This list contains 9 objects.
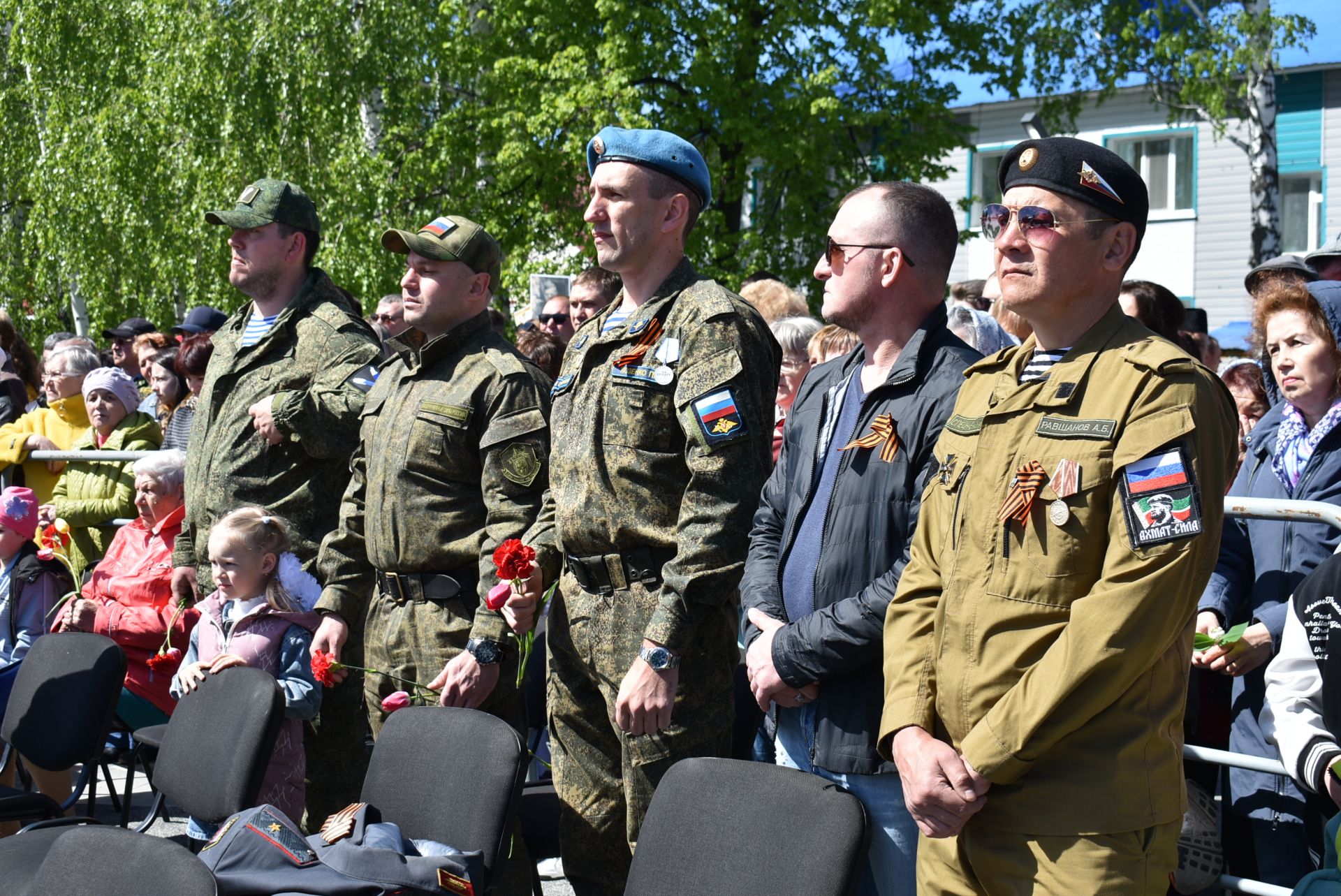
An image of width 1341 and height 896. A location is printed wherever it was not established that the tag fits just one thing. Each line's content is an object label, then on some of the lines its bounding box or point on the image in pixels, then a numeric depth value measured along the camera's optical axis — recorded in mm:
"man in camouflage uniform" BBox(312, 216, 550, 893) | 3900
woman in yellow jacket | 7387
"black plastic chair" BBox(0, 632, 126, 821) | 4500
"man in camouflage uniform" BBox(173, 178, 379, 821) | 4684
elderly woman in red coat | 5570
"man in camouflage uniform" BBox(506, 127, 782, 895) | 3168
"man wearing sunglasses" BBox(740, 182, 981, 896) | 2762
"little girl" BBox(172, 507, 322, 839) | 4441
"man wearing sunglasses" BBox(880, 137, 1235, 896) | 2166
